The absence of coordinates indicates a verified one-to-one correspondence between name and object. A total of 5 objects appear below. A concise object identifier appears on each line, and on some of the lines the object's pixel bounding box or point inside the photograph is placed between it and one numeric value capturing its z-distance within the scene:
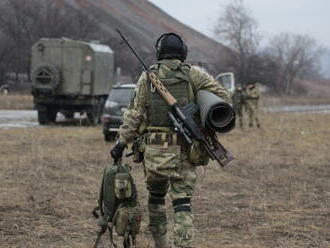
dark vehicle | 15.99
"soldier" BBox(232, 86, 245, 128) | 22.27
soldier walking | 5.13
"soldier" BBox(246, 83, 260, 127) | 22.28
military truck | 21.95
